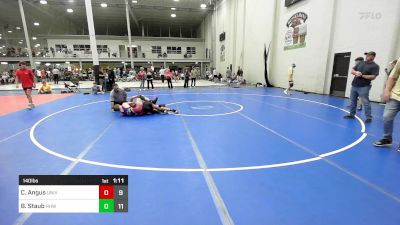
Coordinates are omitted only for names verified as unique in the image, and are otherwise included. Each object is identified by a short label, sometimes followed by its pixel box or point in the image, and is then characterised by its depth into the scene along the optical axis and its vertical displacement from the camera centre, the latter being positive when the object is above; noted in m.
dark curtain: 19.17 +0.11
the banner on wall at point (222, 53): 29.66 +1.81
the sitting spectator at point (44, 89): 15.40 -1.45
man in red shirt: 9.44 -0.44
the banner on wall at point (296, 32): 14.88 +2.39
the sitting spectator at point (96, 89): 15.12 -1.45
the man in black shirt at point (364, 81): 6.76 -0.40
